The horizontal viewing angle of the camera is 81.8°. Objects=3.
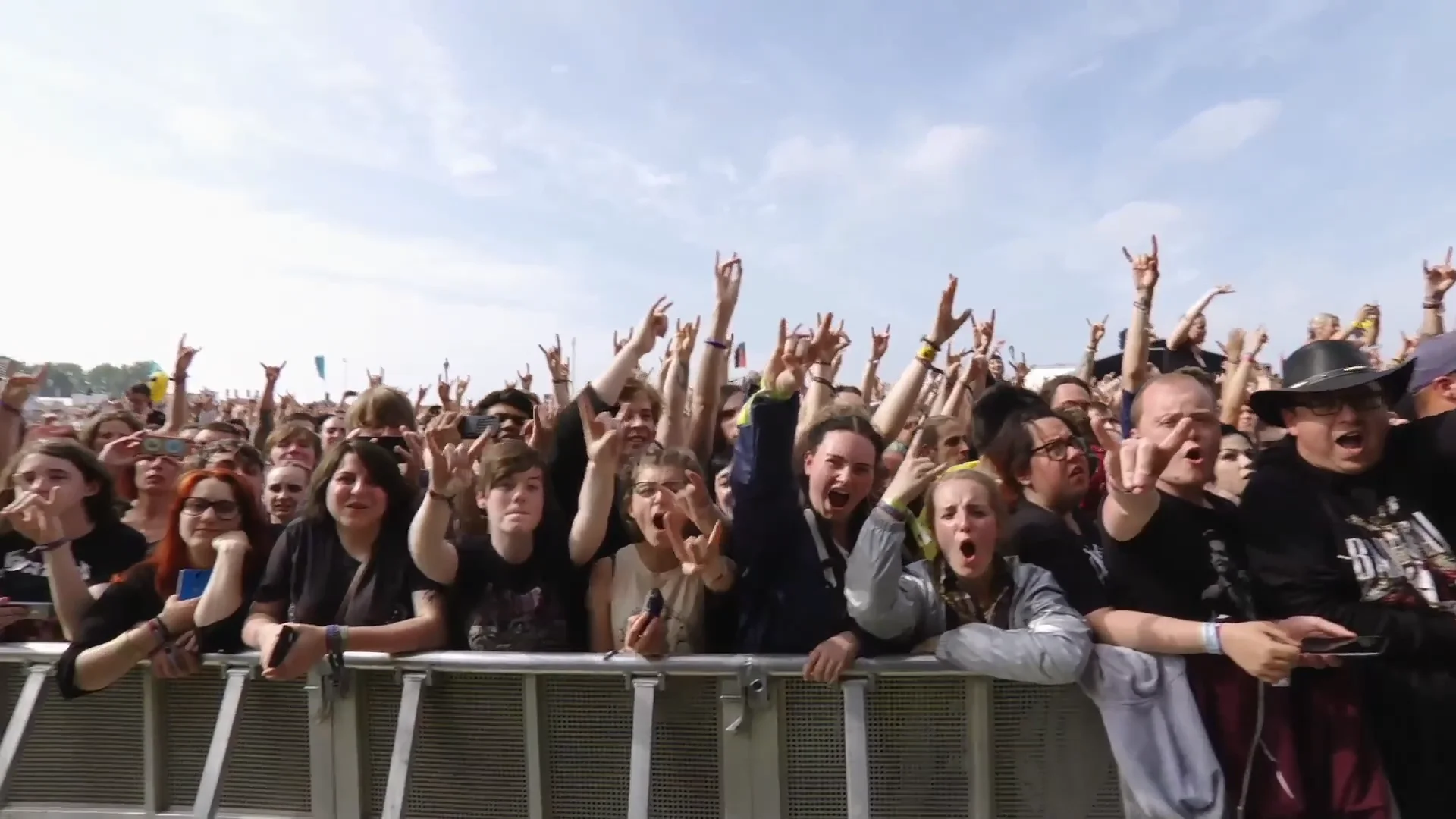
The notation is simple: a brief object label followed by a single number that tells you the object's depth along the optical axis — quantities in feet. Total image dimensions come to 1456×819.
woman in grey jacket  7.23
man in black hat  7.20
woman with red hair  8.80
